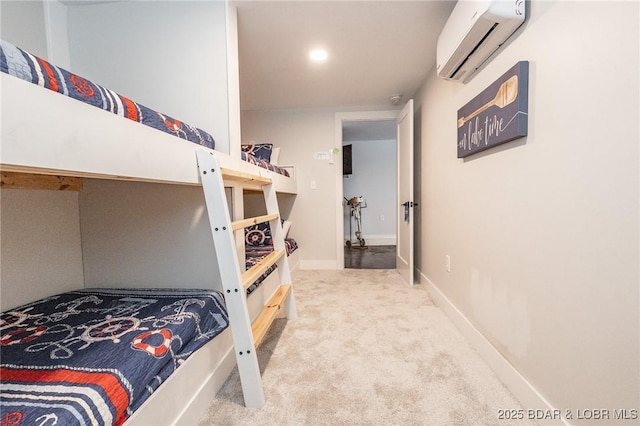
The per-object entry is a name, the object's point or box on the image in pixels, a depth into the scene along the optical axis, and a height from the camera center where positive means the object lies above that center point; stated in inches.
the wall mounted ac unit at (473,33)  42.3 +28.7
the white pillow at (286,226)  122.0 -12.1
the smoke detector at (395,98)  114.8 +41.9
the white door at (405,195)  101.9 +0.5
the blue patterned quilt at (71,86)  22.5 +11.9
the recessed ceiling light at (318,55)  79.7 +42.8
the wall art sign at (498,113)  42.9 +15.0
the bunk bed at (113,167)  20.6 +3.6
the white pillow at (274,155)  126.1 +20.4
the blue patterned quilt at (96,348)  24.7 -17.7
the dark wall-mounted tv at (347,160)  193.9 +26.9
